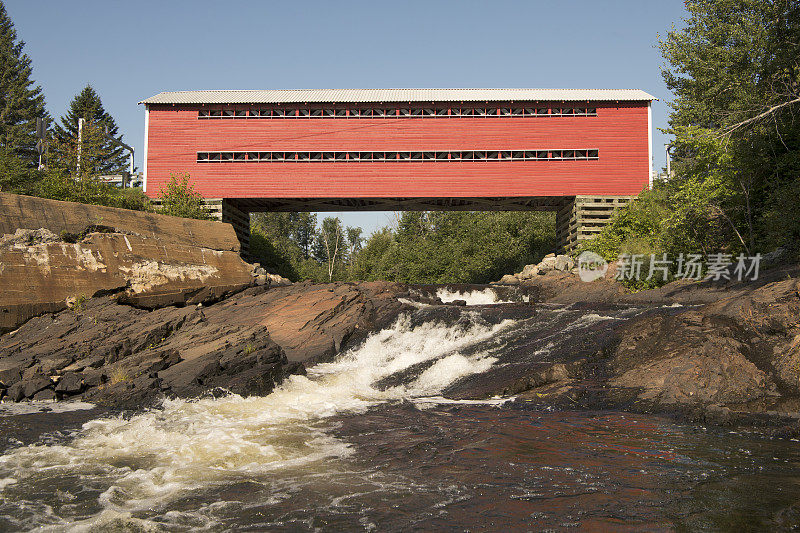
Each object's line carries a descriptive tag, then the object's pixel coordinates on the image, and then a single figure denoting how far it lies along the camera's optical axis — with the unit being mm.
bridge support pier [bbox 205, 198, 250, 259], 27812
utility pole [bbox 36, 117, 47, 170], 27361
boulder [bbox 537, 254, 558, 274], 28875
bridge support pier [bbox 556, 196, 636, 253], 27734
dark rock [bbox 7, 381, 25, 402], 10867
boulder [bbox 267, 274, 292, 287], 27359
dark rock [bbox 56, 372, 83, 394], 11078
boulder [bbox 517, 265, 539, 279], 29577
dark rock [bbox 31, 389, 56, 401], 11023
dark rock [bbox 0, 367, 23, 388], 11359
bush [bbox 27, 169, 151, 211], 24109
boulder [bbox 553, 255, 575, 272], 27719
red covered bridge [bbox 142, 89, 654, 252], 27969
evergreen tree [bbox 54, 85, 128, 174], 52619
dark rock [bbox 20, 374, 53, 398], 11039
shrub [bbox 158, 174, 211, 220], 25531
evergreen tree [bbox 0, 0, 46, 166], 50219
